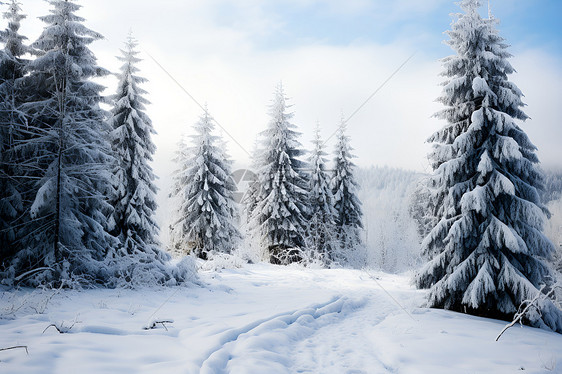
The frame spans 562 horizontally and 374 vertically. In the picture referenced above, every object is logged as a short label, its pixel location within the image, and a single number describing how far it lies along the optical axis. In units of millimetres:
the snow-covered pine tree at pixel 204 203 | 22625
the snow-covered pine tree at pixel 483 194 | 8633
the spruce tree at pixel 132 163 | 14867
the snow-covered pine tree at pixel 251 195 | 25294
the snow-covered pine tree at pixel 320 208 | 24125
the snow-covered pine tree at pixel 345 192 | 28047
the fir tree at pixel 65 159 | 9258
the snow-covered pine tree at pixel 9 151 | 9336
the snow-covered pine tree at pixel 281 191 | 22656
